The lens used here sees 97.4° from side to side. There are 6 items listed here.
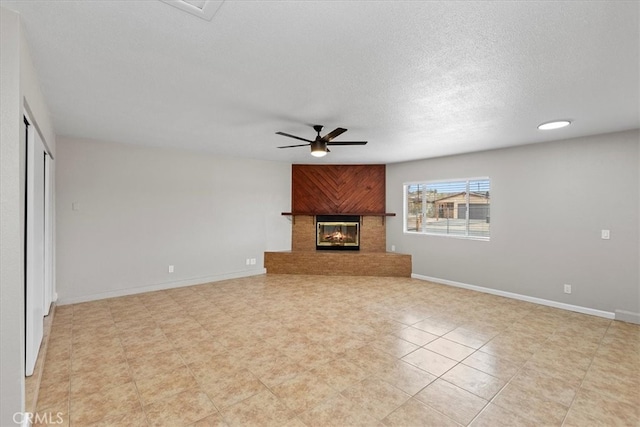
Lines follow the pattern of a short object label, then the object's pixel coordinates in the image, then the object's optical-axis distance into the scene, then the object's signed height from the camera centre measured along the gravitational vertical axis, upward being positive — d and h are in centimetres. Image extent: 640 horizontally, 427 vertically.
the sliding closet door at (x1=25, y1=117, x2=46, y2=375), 228 -34
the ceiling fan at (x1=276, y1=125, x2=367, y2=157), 345 +85
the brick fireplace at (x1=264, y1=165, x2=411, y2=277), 659 +25
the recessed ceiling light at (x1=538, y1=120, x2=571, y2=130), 330 +105
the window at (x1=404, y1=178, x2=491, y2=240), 510 +8
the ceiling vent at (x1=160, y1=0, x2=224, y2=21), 143 +107
